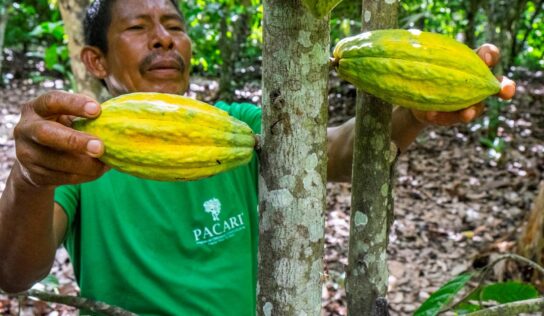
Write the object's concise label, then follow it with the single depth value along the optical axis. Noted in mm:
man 1617
